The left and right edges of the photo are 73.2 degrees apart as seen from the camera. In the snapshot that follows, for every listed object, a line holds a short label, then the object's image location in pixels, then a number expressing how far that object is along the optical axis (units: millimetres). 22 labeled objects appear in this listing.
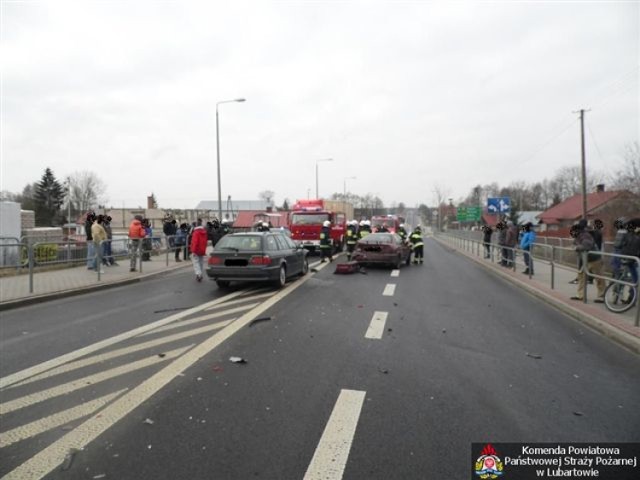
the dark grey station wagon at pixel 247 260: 10547
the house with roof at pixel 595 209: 29297
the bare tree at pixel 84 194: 90312
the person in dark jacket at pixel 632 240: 8188
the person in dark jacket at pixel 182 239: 18147
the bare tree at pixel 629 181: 29889
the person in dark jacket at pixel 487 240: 20730
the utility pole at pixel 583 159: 31953
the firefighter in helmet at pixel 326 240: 17647
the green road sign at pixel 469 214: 34594
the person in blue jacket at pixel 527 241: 13648
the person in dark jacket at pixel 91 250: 13561
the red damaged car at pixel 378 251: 15875
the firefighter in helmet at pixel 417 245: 18530
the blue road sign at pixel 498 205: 22938
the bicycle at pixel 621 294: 7734
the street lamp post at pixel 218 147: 24002
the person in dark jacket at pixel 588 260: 8883
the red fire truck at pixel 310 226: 21219
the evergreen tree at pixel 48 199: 78938
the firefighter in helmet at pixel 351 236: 19250
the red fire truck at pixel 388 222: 28484
